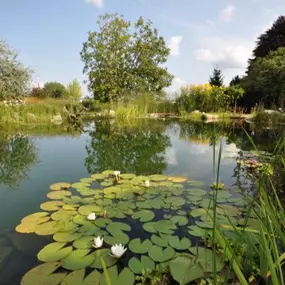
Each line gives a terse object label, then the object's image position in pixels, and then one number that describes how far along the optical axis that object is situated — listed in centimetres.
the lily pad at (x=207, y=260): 159
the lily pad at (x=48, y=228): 205
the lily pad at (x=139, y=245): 181
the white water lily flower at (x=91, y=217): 220
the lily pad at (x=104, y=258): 165
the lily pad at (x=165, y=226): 208
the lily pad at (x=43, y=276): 149
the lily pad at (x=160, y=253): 171
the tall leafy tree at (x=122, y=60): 1716
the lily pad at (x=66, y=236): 195
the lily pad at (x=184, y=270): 151
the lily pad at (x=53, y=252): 171
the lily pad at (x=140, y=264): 160
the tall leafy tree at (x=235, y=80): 1964
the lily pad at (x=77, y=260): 163
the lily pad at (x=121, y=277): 148
